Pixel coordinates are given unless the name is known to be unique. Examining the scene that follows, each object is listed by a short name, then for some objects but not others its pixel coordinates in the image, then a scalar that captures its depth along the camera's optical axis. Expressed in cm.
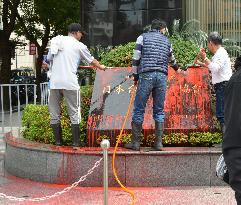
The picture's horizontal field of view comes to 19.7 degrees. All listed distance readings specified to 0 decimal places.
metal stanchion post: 650
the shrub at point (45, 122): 1061
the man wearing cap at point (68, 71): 976
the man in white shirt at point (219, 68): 992
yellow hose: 866
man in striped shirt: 935
